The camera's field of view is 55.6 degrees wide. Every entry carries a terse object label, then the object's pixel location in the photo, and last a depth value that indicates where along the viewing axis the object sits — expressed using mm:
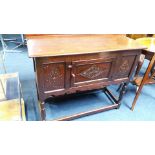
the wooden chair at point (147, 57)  1318
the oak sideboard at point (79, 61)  960
